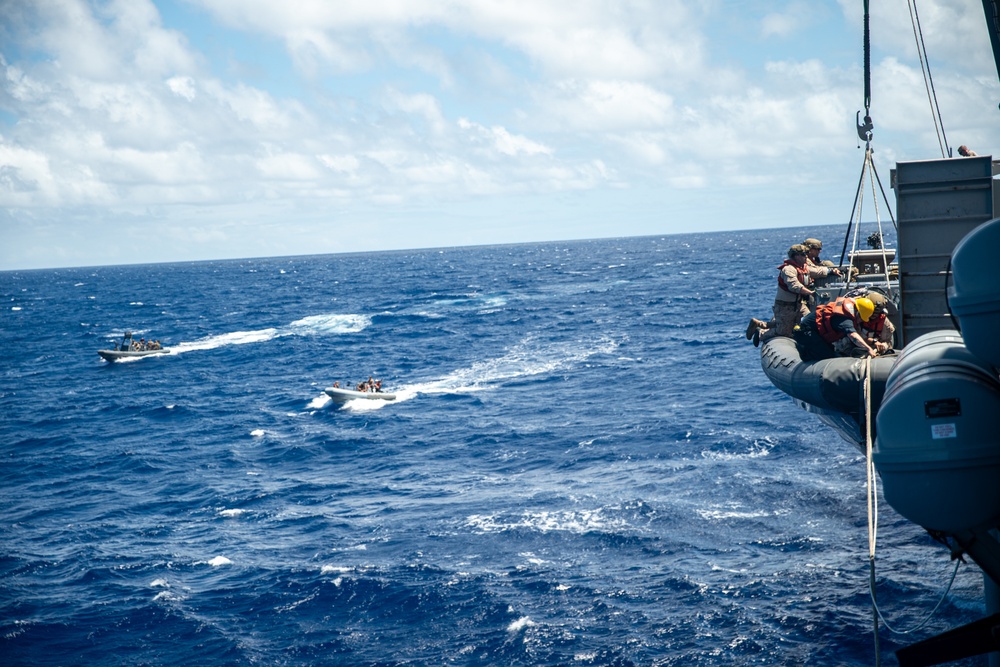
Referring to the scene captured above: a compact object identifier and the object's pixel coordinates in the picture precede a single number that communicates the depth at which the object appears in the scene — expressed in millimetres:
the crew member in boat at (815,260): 16797
